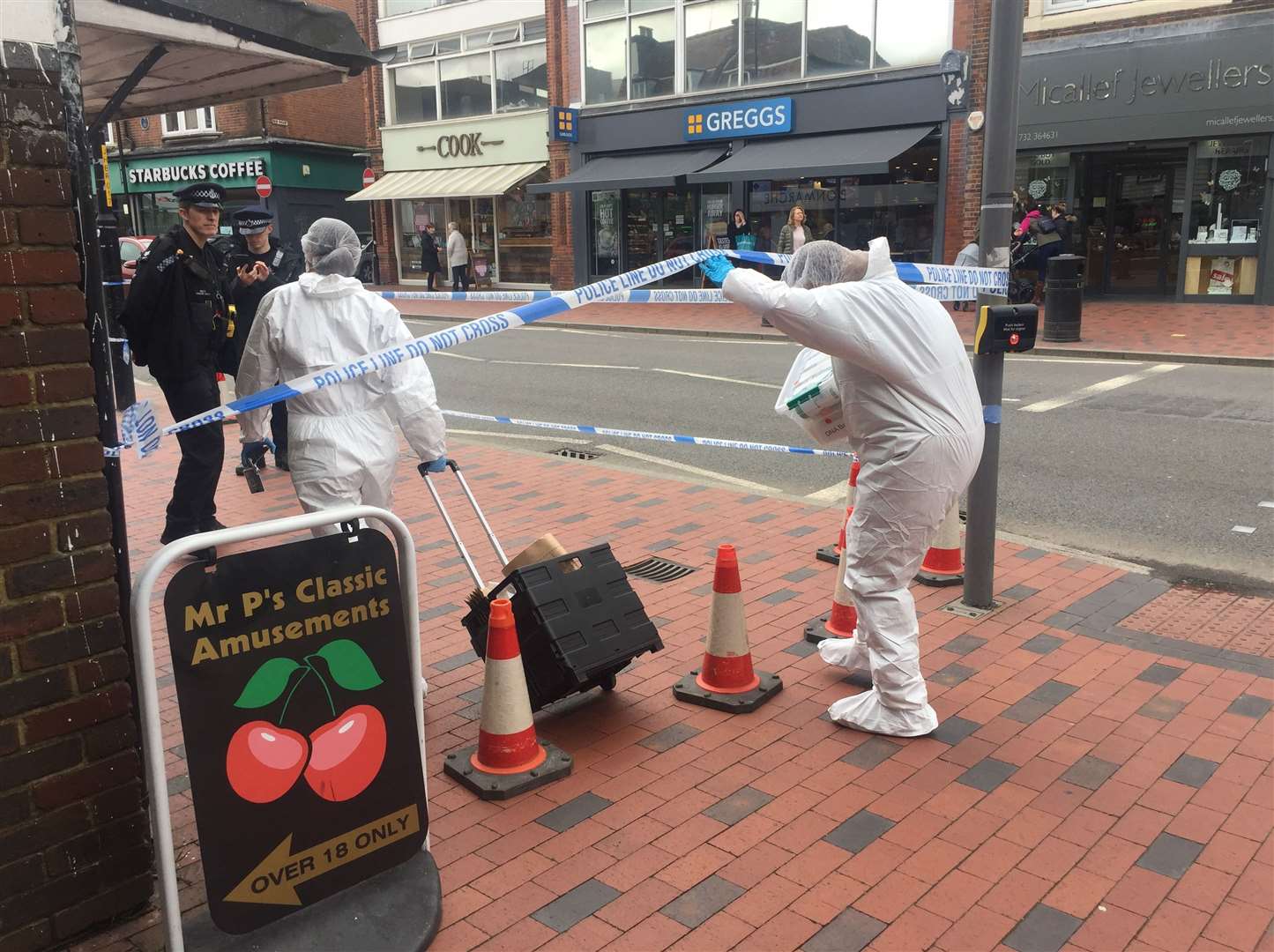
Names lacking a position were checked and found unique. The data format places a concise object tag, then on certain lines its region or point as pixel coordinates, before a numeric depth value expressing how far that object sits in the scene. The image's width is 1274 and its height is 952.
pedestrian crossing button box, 4.87
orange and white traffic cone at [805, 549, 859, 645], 4.88
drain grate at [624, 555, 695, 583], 5.80
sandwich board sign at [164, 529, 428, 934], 2.64
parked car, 18.96
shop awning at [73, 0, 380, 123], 3.64
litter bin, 15.08
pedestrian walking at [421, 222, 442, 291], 28.16
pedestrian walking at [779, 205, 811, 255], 18.53
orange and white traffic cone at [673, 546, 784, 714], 4.31
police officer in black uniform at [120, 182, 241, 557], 5.79
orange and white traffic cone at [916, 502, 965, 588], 5.61
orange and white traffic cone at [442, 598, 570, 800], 3.70
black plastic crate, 3.92
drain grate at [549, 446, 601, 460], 8.92
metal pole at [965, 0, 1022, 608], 4.88
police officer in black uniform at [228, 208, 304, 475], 7.43
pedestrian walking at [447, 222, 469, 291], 27.05
